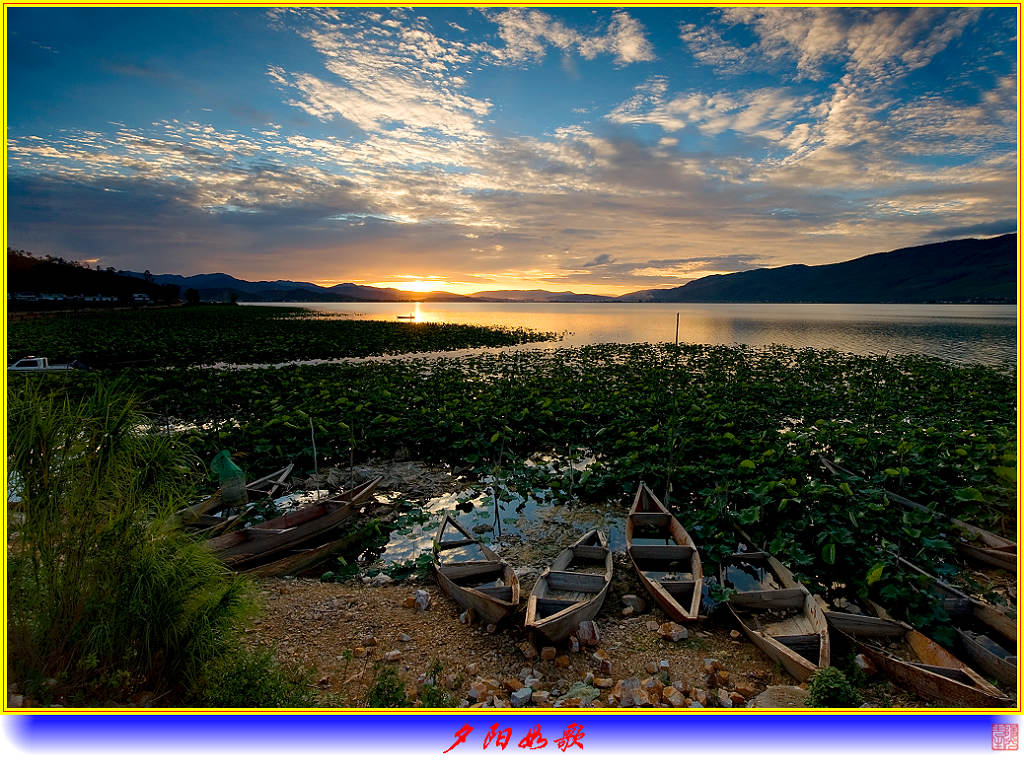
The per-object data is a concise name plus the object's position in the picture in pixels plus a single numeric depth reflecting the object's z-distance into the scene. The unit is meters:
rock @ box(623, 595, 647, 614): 7.01
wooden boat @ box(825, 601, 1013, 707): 4.66
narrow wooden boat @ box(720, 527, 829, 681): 5.57
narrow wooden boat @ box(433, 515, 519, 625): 6.45
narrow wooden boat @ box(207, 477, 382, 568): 7.80
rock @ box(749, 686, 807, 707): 4.84
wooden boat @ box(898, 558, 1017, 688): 5.31
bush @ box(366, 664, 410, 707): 4.46
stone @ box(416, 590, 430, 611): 6.95
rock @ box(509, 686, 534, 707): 4.89
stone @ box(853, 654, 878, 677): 5.41
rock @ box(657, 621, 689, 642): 6.18
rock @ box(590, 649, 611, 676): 5.62
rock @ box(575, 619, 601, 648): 6.05
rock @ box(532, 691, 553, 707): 4.93
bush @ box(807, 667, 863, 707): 4.22
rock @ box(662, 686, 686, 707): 4.88
